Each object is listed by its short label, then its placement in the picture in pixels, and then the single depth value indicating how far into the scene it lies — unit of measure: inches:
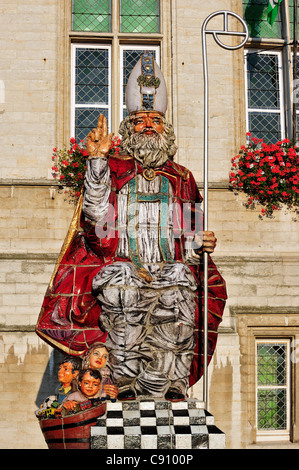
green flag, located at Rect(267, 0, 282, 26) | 429.1
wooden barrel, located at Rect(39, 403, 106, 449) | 277.7
